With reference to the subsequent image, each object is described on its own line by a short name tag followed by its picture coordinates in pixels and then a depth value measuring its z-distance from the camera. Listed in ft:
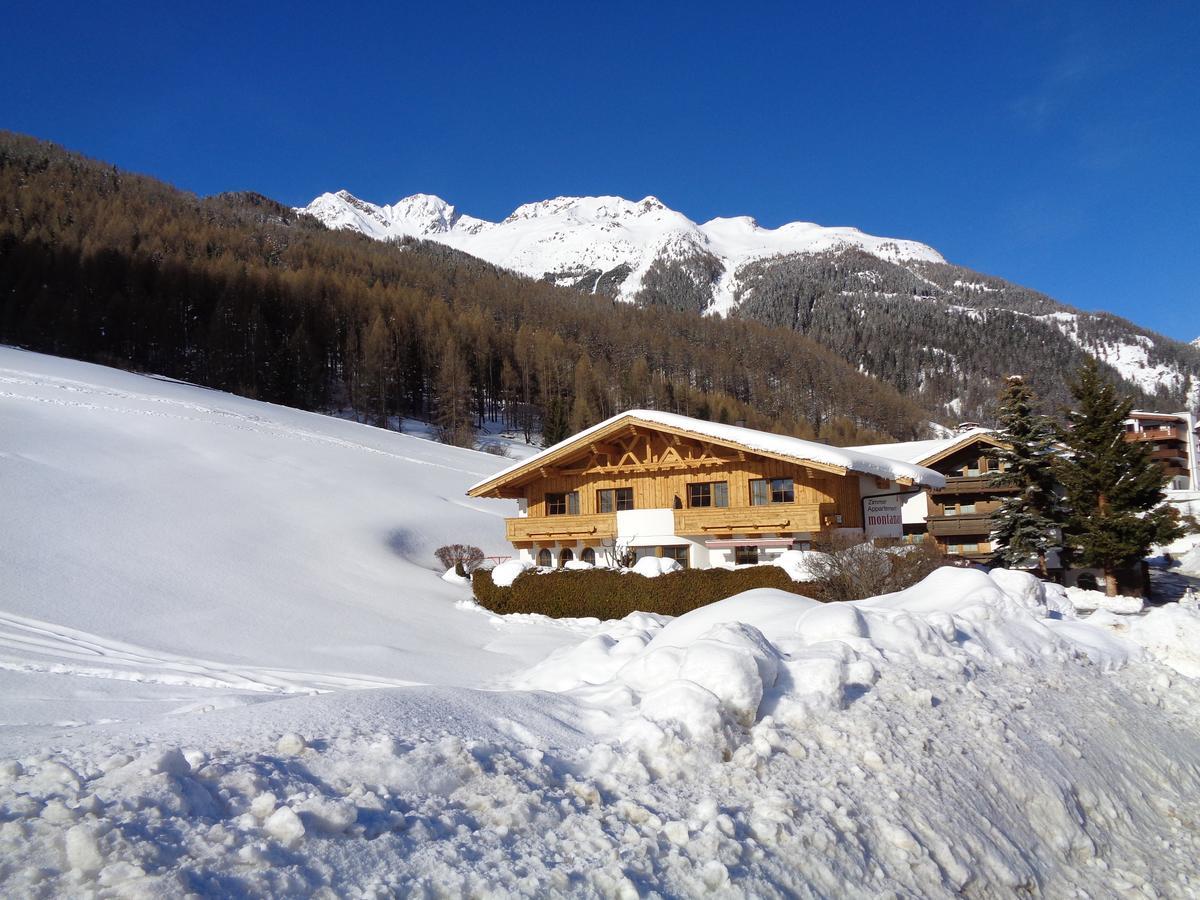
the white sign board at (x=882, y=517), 77.10
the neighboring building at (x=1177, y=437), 196.24
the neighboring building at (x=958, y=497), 103.86
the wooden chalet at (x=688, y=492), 68.64
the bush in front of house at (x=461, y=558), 72.23
